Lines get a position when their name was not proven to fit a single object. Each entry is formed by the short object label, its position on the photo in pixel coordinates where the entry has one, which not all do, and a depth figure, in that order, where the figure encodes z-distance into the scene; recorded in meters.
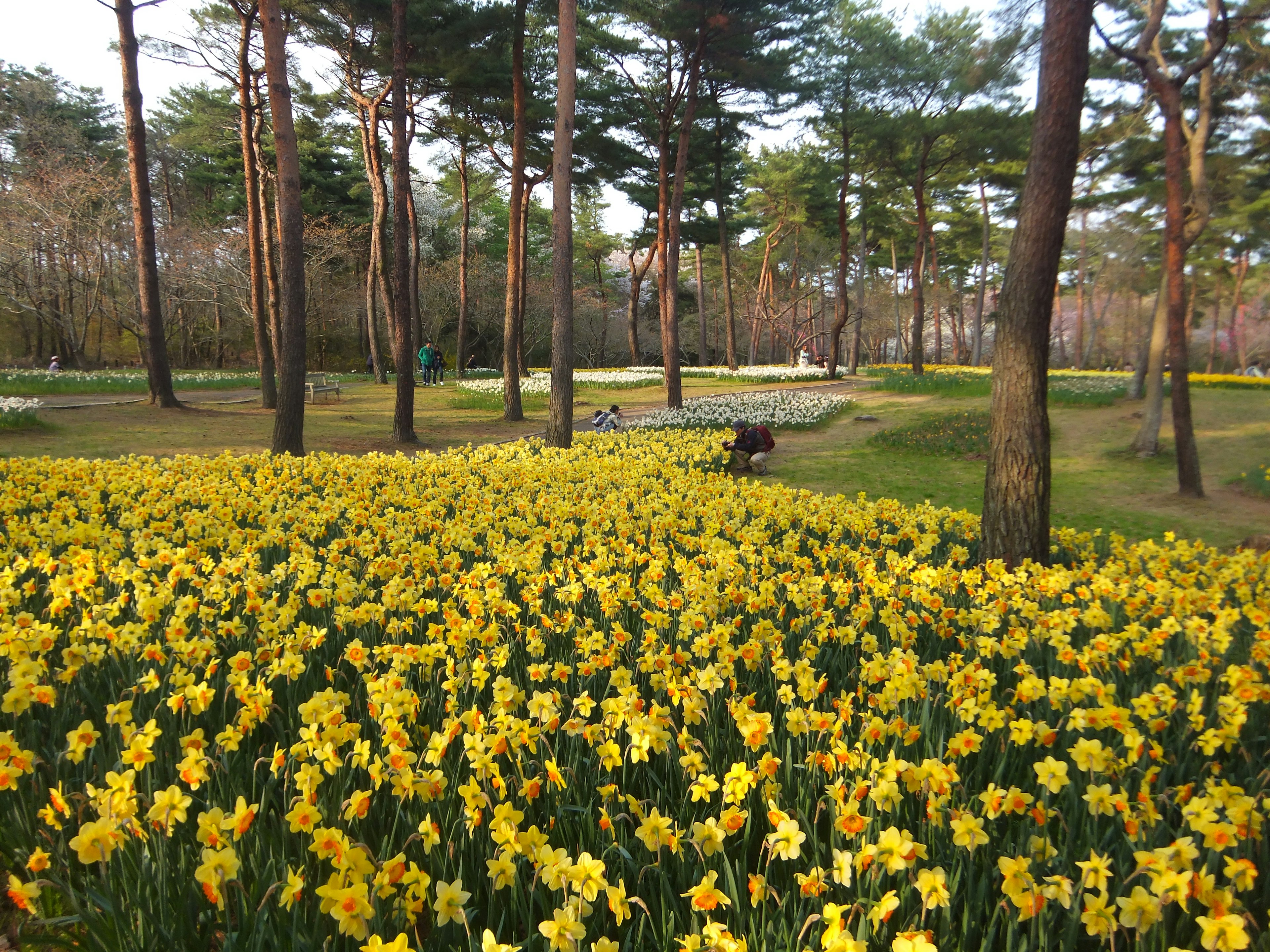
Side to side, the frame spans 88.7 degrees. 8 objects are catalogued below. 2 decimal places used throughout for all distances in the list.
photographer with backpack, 10.20
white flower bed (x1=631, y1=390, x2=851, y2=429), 13.92
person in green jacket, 24.30
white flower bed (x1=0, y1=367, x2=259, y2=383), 19.22
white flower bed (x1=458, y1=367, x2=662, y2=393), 21.16
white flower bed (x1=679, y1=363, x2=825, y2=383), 25.06
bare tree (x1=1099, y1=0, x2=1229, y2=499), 8.59
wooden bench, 18.38
